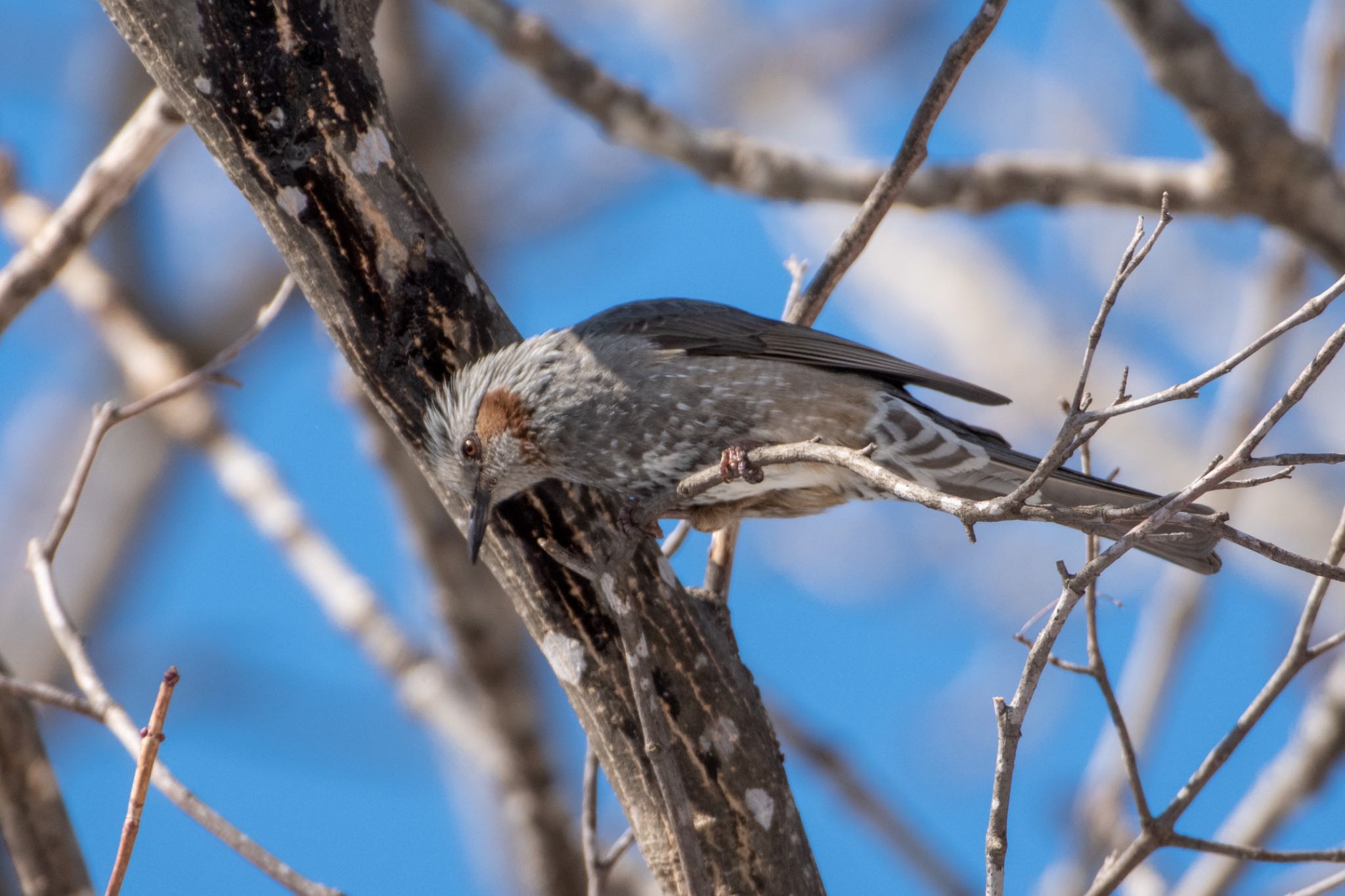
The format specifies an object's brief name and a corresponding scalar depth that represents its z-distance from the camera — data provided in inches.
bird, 286.4
